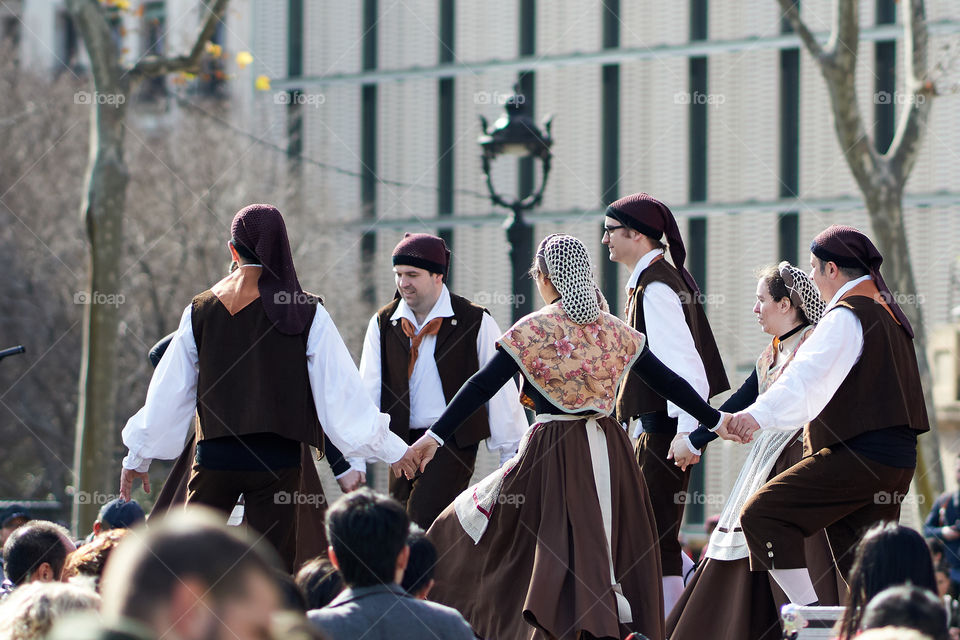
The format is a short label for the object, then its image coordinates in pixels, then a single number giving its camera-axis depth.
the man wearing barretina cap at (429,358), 14.60
